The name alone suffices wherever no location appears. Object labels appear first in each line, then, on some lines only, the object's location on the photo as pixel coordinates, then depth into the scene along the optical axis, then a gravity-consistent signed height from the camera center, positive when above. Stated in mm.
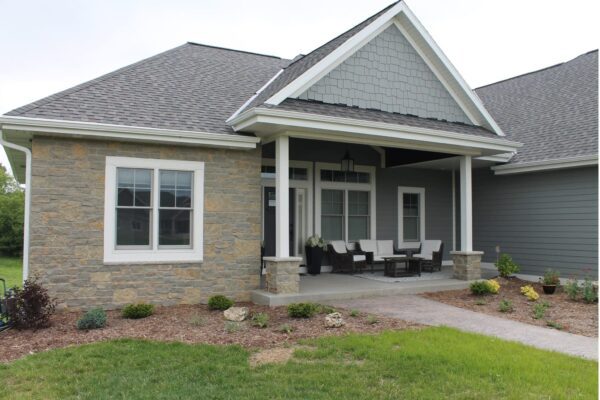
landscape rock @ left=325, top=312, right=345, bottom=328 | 7066 -1423
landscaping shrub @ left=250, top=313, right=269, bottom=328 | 7164 -1467
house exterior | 8273 +1170
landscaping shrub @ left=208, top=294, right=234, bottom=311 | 8336 -1389
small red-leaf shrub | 7023 -1270
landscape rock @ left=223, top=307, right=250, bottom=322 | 7535 -1434
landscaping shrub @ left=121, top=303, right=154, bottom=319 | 7711 -1424
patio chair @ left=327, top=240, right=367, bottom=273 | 12328 -912
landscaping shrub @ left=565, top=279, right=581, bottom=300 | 9824 -1329
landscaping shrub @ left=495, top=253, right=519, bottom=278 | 12039 -1059
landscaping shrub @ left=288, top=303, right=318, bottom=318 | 7557 -1362
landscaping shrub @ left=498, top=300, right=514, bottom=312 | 8570 -1459
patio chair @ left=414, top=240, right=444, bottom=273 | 12688 -855
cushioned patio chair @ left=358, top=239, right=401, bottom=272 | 12992 -698
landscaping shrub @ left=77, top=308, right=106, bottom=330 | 6934 -1422
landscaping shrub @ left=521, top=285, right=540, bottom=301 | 9617 -1384
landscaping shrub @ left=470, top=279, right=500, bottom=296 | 9866 -1299
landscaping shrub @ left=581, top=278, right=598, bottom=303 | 9516 -1349
